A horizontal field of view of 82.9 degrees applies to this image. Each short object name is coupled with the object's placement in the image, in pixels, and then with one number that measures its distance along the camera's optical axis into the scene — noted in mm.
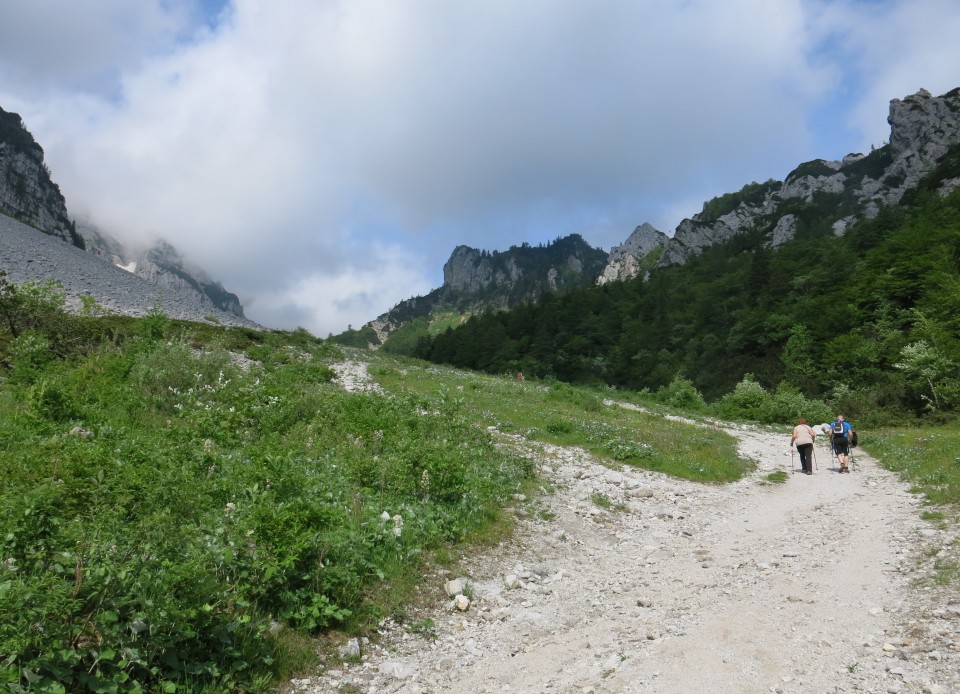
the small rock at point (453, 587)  7809
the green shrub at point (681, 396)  49062
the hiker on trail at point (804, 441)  20094
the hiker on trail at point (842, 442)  20250
